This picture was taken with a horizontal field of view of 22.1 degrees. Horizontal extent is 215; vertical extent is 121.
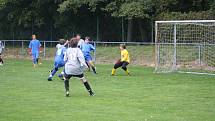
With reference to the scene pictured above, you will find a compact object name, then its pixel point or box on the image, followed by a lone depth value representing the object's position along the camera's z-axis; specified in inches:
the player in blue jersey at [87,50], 1048.4
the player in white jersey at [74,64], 660.7
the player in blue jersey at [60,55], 859.9
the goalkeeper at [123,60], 993.5
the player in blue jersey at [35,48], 1241.1
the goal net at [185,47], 1114.7
